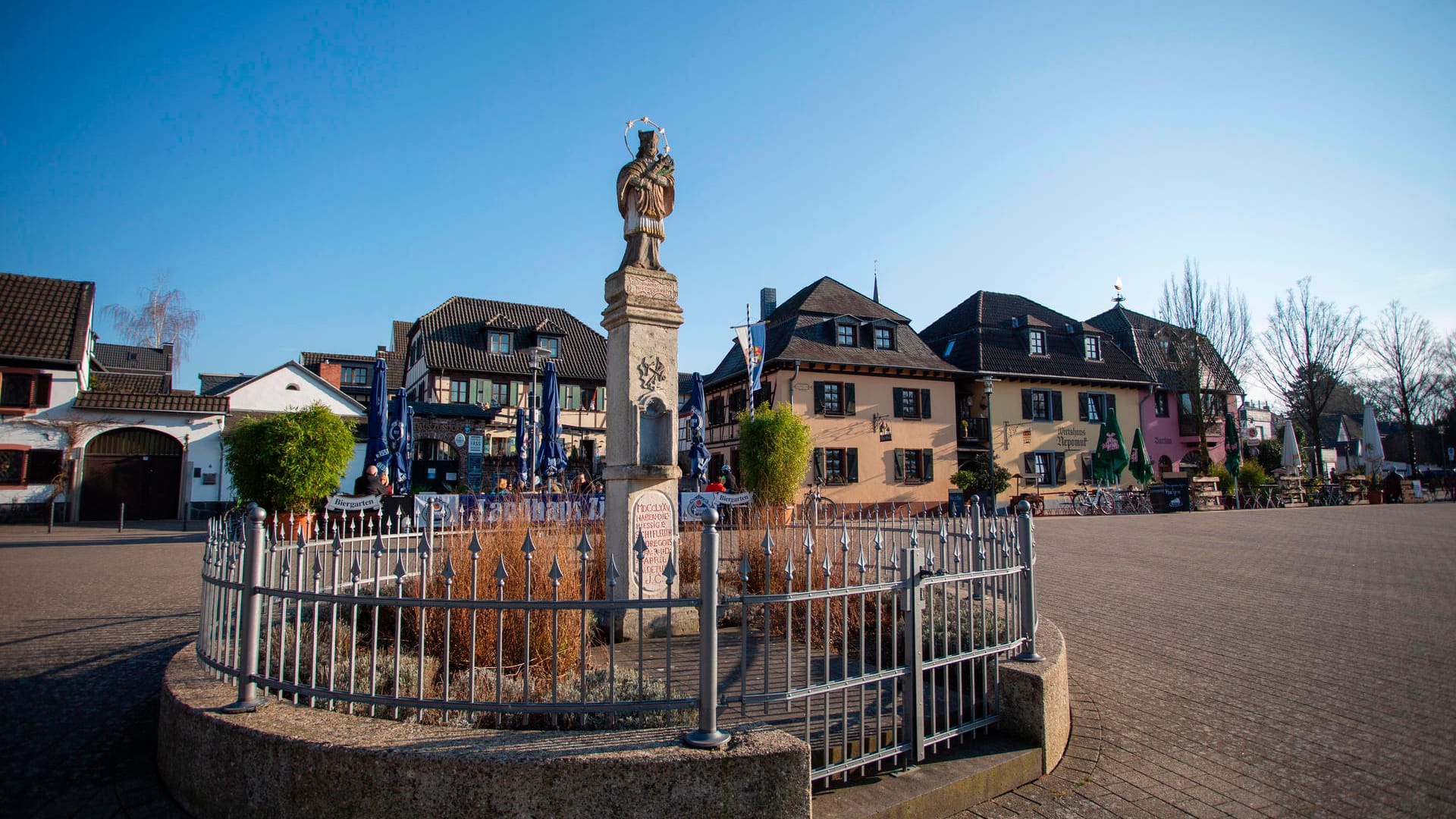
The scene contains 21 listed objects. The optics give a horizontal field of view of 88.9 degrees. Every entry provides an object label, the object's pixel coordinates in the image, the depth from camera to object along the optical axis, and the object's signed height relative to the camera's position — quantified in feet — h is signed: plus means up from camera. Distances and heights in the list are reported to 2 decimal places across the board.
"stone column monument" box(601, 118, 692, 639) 20.79 +1.90
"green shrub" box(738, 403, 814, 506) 69.15 +1.91
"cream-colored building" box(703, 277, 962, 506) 98.22 +10.24
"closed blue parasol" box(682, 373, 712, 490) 56.95 +1.74
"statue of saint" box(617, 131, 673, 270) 22.16 +8.11
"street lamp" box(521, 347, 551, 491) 68.33 +11.03
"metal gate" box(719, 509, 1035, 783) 11.12 -3.70
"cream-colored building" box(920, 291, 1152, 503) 110.83 +12.28
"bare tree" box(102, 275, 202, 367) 143.84 +30.36
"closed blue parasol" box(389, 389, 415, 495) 55.93 +2.50
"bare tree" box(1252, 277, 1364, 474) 122.83 +15.49
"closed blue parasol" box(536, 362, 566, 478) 62.39 +3.37
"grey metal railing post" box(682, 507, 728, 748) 9.71 -2.41
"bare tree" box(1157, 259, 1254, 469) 119.96 +18.85
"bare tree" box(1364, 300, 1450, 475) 135.13 +15.12
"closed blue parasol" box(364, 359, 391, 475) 54.24 +3.58
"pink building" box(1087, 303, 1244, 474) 122.52 +10.26
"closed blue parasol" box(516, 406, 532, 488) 70.59 +2.36
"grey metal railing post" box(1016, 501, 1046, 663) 14.75 -2.43
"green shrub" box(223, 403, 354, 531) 53.72 +1.34
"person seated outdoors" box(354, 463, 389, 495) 46.34 -0.39
